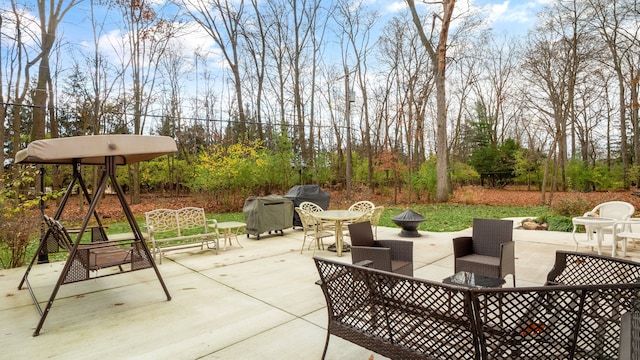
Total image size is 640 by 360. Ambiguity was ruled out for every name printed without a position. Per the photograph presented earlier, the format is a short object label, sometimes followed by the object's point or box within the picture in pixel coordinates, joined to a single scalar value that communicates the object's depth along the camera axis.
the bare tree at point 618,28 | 13.44
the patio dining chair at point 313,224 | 5.67
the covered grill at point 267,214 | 7.12
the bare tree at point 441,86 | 13.90
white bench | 5.43
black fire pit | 7.04
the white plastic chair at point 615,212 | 5.17
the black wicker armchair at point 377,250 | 2.94
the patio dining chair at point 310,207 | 7.30
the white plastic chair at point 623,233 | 4.64
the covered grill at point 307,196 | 8.15
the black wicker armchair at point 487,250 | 3.29
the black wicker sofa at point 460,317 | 1.51
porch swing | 2.90
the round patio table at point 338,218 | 5.36
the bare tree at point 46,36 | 10.83
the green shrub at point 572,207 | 8.16
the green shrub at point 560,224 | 7.23
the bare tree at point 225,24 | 16.36
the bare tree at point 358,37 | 18.50
